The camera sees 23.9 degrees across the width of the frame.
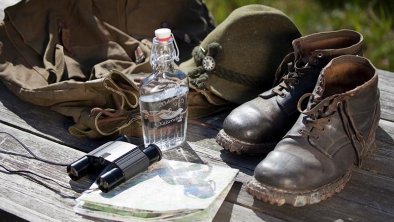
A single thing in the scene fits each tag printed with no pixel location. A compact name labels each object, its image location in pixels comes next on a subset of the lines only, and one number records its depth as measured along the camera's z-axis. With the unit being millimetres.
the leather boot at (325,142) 1323
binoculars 1358
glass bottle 1470
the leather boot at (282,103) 1449
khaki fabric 1533
